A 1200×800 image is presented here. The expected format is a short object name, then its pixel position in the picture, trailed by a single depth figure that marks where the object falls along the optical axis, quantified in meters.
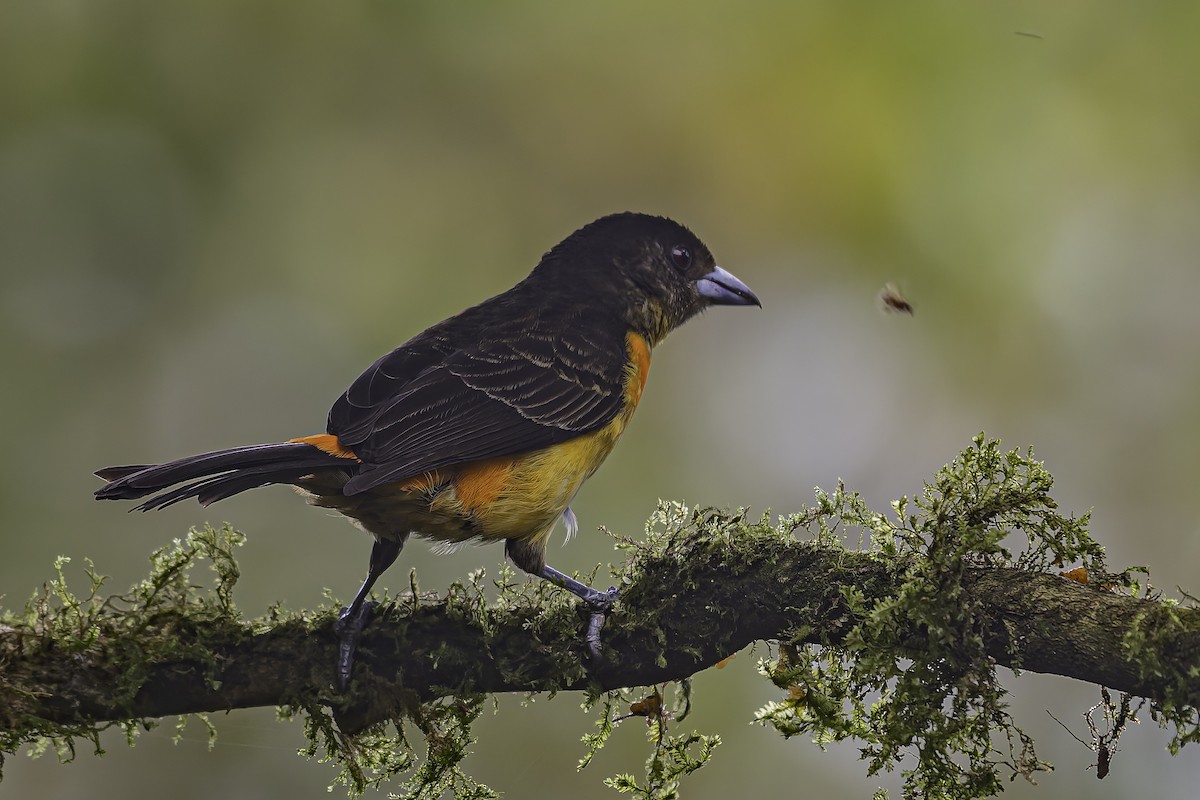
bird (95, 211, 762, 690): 5.75
